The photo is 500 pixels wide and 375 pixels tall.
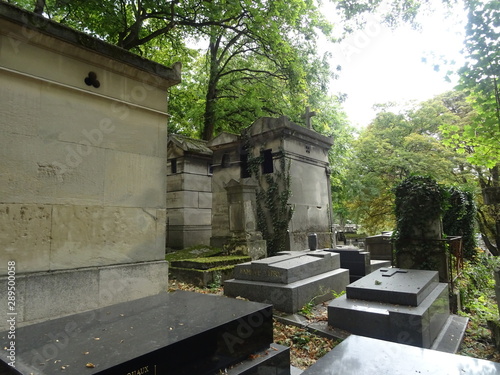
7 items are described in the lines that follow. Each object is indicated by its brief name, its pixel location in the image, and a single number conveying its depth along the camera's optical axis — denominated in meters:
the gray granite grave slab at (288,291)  5.30
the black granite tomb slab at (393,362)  1.87
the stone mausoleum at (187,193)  11.25
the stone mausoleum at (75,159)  2.94
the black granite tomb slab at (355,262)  8.32
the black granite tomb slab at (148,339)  1.96
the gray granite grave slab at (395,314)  4.03
